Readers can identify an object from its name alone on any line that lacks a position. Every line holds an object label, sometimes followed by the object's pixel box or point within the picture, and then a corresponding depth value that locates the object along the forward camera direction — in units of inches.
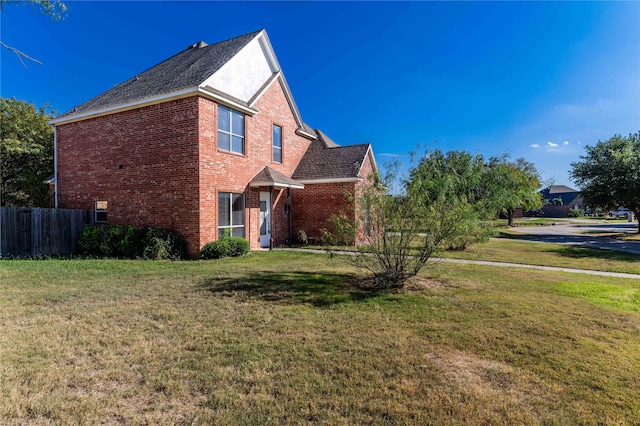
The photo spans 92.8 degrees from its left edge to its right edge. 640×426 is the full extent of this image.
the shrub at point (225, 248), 434.3
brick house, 444.8
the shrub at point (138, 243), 428.5
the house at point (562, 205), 2753.4
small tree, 259.8
